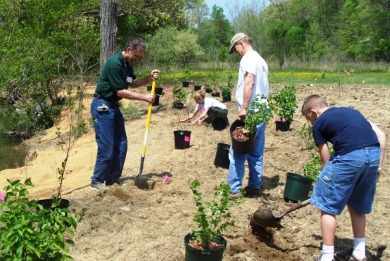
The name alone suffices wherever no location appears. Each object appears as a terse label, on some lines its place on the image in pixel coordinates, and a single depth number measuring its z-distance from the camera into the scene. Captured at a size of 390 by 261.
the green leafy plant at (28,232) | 2.41
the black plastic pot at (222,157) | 7.10
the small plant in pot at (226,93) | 12.55
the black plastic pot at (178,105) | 12.10
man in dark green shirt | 5.79
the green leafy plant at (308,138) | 7.73
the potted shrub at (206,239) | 3.61
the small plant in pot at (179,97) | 11.88
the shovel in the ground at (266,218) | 4.48
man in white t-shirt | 5.37
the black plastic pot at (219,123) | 9.76
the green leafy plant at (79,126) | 5.09
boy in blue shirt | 3.70
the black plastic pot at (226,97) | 12.59
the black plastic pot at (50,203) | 4.72
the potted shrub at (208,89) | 13.30
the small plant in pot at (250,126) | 5.36
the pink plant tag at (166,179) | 6.53
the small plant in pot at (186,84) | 15.06
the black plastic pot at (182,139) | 8.45
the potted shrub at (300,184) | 5.47
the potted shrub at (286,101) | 7.59
